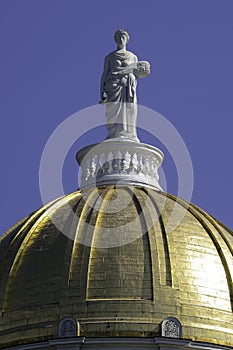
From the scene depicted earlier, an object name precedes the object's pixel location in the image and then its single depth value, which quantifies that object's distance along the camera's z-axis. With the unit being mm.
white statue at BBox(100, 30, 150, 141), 87312
